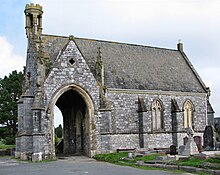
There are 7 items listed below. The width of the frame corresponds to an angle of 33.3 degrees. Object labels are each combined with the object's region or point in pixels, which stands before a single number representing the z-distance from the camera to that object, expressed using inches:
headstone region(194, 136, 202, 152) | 1475.1
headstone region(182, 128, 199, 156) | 978.8
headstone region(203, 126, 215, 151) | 1120.2
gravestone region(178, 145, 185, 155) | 1015.7
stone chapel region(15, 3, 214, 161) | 1147.9
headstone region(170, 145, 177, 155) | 1033.5
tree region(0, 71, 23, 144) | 1961.1
